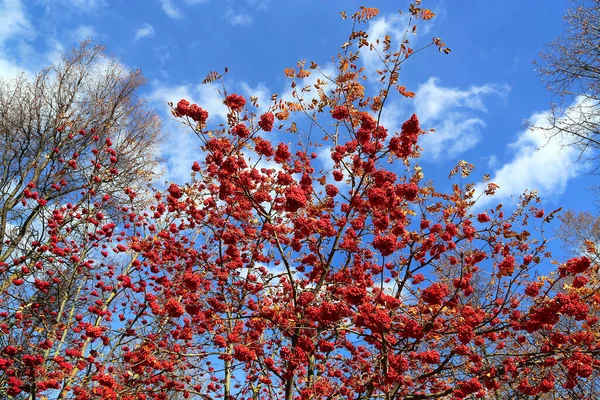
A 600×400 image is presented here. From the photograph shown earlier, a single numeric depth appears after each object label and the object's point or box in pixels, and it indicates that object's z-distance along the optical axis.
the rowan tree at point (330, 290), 4.11
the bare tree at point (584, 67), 6.70
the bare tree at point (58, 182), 7.17
